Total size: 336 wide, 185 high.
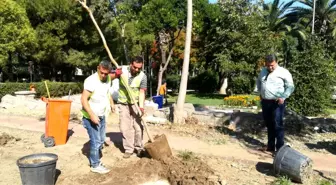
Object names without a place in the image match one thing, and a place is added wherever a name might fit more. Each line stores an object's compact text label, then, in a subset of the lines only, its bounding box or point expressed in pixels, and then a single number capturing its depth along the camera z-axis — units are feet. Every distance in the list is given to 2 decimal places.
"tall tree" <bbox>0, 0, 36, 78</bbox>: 56.44
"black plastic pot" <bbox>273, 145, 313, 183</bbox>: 16.94
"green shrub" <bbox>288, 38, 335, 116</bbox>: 44.62
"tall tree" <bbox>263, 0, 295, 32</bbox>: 124.83
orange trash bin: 24.02
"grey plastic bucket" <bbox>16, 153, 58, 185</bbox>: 15.55
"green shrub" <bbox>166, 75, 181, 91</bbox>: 116.00
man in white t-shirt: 17.52
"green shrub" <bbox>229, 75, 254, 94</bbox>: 90.29
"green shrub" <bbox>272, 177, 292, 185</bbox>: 16.44
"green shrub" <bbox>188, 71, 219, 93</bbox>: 113.60
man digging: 20.44
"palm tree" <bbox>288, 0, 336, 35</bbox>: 120.88
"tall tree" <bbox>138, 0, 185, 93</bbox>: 66.54
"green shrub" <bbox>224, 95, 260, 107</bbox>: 60.04
